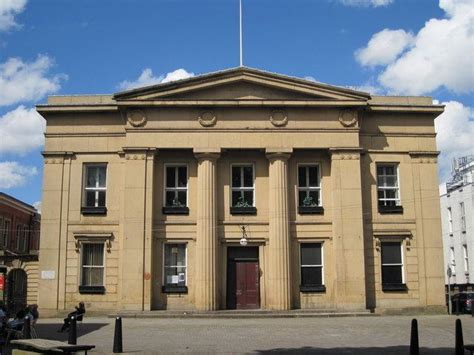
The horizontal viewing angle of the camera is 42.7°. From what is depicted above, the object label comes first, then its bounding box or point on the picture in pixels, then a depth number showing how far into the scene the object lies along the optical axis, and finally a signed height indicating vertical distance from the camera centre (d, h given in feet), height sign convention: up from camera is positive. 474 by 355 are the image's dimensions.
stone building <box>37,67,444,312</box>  99.86 +13.15
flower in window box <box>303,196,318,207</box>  103.52 +13.21
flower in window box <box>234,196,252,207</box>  102.83 +13.06
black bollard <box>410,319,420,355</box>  48.56 -4.79
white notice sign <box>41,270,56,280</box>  100.71 +1.20
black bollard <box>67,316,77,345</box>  58.23 -4.87
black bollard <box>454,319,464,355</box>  47.47 -4.81
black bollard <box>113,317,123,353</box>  56.03 -5.16
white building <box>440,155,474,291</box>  168.66 +14.82
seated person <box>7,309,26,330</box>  66.61 -4.33
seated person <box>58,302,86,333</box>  75.66 -4.42
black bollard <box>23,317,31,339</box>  62.08 -4.65
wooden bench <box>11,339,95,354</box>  40.98 -4.37
